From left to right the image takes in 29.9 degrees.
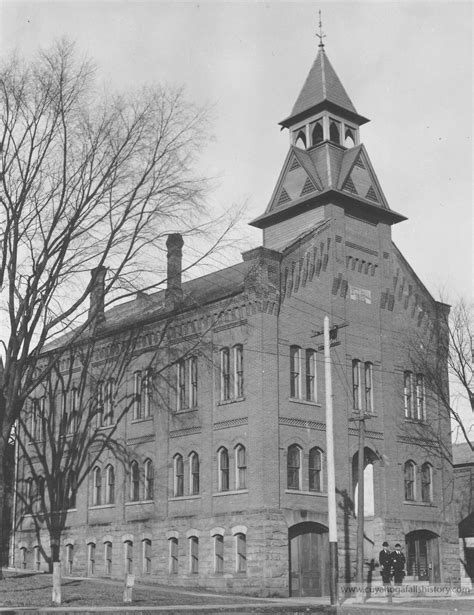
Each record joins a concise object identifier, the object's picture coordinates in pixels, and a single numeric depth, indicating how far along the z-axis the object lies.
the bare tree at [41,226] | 26.27
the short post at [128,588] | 24.01
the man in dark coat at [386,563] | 30.75
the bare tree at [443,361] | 39.09
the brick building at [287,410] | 32.34
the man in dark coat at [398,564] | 30.48
